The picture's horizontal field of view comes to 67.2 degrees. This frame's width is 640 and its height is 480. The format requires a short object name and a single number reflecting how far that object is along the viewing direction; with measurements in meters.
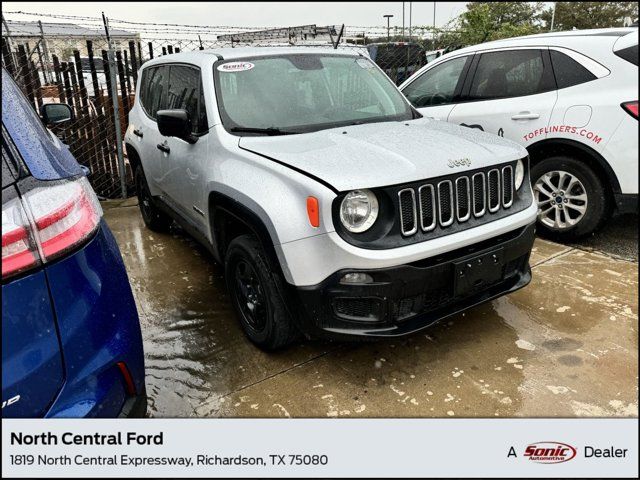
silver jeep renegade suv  2.40
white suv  3.90
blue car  1.44
